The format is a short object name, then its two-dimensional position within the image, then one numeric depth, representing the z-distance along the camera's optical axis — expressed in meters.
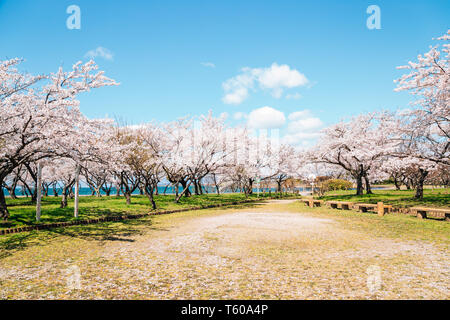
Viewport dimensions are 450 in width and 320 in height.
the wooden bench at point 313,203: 22.25
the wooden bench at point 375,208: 16.11
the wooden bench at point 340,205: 19.26
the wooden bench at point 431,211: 13.16
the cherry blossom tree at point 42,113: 9.57
